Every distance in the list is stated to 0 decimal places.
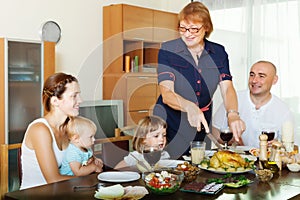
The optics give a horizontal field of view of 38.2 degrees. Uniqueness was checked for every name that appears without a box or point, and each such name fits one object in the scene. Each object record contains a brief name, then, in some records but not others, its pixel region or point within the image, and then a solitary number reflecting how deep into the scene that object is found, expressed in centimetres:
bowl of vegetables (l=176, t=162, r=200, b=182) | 185
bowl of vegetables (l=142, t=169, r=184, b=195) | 159
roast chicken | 199
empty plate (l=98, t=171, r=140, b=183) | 179
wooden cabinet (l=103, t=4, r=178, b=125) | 457
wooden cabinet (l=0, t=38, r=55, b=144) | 348
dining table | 158
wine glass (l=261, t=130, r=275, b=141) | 238
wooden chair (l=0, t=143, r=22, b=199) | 232
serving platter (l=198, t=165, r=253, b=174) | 197
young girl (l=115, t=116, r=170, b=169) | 234
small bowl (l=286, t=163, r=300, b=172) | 211
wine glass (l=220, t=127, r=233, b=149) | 219
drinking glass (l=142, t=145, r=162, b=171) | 191
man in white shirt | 297
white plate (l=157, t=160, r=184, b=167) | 208
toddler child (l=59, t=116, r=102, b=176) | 221
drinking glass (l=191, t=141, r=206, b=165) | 213
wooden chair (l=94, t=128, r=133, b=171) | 240
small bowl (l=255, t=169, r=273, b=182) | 186
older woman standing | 249
